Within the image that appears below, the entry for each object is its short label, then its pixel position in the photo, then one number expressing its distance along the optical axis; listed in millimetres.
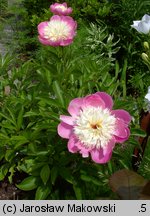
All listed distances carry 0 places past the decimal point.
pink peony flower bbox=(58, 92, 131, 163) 1109
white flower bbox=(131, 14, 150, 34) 1401
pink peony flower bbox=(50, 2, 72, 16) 1793
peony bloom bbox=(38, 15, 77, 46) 1594
